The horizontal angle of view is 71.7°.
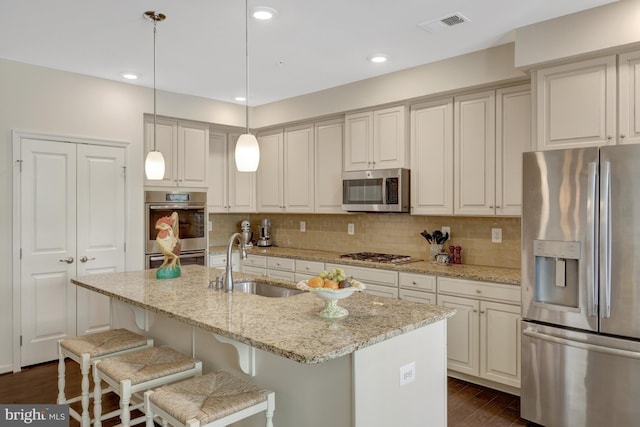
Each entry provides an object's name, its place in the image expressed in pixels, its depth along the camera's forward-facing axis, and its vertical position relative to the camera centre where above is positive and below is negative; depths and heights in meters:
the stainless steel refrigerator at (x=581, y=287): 2.46 -0.46
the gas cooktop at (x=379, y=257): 4.15 -0.47
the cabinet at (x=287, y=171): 5.12 +0.48
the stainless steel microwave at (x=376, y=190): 4.09 +0.19
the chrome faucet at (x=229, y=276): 2.75 -0.41
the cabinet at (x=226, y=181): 5.43 +0.38
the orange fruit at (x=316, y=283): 2.00 -0.33
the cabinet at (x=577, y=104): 2.74 +0.68
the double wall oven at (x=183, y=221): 4.68 -0.11
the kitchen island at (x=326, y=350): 1.76 -0.63
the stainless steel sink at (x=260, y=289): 3.04 -0.55
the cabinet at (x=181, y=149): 4.80 +0.69
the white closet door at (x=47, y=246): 3.88 -0.32
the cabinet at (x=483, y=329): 3.22 -0.91
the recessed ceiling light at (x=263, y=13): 2.75 +1.26
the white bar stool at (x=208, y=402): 1.73 -0.79
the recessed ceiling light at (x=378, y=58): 3.67 +1.28
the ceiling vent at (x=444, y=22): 2.87 +1.26
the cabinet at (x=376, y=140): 4.17 +0.70
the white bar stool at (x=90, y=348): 2.43 -0.79
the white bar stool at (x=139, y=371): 2.07 -0.79
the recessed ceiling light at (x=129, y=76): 4.16 +1.29
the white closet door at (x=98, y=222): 4.20 -0.11
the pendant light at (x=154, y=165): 3.10 +0.32
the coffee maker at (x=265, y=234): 5.82 -0.31
